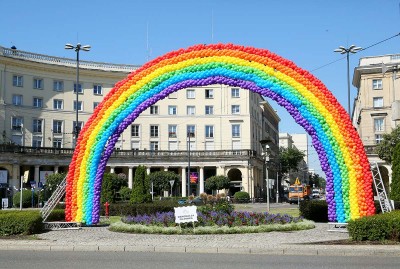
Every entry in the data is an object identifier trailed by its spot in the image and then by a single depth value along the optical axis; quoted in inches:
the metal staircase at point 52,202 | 944.9
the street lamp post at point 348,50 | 1696.4
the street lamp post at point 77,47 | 1674.5
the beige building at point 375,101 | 2970.0
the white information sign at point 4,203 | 1939.0
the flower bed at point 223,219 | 889.5
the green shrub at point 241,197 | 2888.8
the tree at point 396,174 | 1096.8
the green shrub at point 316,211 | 1087.0
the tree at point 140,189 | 1462.8
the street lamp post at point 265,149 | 1517.6
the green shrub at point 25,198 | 2155.0
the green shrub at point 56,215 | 1007.0
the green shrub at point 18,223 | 806.5
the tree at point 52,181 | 2307.2
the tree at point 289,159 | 4648.1
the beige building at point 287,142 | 7012.8
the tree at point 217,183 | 2972.4
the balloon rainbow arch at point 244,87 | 866.8
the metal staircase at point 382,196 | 890.7
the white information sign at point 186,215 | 855.7
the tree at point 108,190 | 1459.2
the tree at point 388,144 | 2404.0
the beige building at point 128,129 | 2893.7
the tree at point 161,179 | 2837.1
